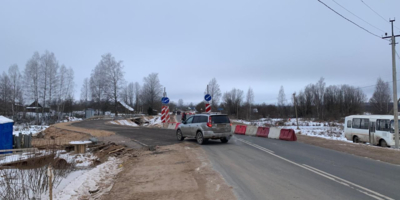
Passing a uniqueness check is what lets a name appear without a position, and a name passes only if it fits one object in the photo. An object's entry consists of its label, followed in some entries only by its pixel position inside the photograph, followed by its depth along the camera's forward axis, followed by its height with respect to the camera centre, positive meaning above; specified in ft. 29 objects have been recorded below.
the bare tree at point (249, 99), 299.46 +15.44
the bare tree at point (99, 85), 247.09 +26.89
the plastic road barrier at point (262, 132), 69.19 -5.10
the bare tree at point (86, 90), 343.26 +27.98
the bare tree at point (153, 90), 348.53 +29.14
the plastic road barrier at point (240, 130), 78.55 -5.21
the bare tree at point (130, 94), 414.86 +28.63
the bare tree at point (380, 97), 237.45 +14.03
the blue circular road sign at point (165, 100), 91.89 +4.23
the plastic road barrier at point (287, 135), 61.36 -5.29
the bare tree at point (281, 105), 316.81 +9.18
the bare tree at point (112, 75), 245.24 +34.34
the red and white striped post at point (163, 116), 97.91 -1.39
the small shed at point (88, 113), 248.52 -0.64
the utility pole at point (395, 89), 56.76 +5.08
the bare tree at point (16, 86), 193.62 +19.80
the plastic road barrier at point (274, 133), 64.92 -5.08
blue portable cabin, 56.75 -4.46
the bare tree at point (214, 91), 265.13 +21.03
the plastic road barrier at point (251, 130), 74.27 -5.11
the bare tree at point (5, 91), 185.39 +15.52
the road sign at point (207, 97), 79.59 +4.55
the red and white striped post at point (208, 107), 82.99 +1.62
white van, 63.72 -4.34
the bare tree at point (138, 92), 401.19 +30.24
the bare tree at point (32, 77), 171.83 +22.69
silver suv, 51.06 -3.00
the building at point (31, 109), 269.32 +3.39
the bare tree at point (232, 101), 293.39 +14.19
